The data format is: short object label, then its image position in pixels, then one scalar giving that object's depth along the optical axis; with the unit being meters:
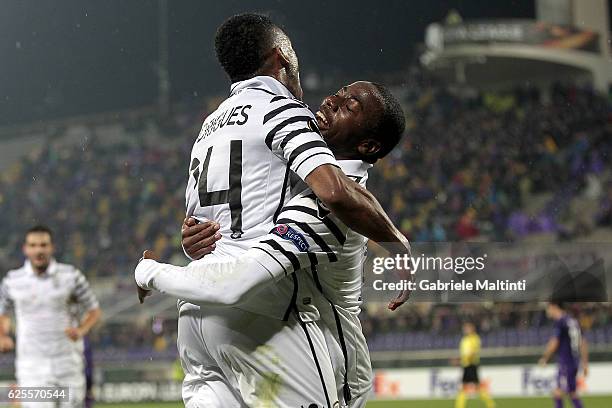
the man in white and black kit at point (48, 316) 14.37
